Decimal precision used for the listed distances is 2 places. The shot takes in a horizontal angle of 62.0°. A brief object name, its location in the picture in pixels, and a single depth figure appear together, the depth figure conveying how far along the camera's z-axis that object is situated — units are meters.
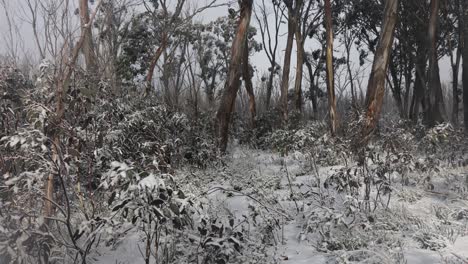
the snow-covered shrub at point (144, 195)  2.16
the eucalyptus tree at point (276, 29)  19.51
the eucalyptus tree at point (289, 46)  11.53
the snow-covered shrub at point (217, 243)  2.80
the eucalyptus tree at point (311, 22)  18.09
